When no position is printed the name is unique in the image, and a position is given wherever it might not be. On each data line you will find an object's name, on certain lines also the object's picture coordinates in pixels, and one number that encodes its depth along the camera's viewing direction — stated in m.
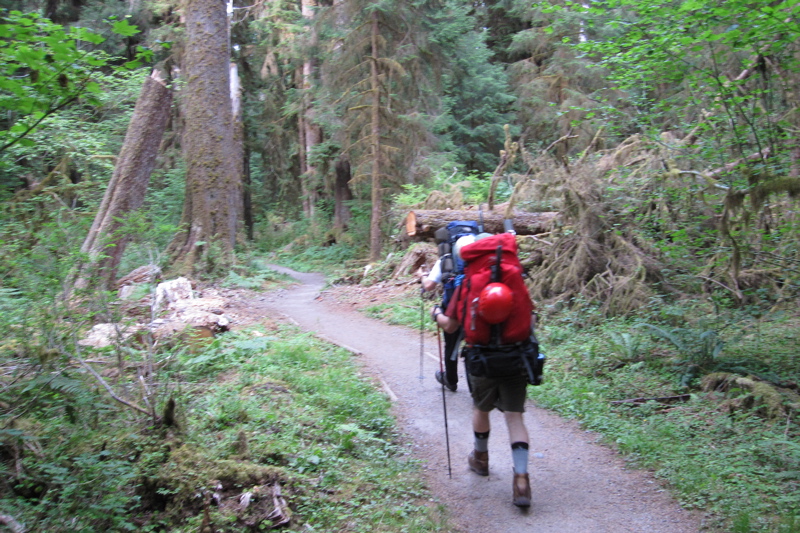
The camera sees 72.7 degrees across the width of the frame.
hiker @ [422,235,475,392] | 5.32
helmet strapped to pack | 3.98
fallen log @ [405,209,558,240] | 11.20
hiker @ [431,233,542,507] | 4.19
